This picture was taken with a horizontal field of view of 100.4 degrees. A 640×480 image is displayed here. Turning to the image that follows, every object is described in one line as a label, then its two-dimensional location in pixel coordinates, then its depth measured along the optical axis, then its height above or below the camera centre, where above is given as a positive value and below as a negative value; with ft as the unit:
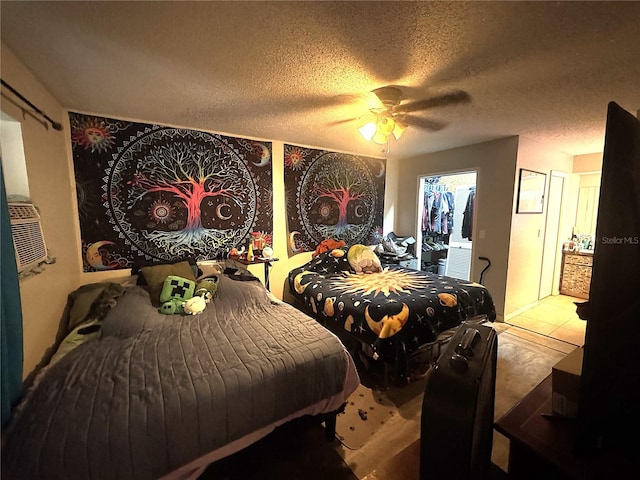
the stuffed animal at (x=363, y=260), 11.19 -1.92
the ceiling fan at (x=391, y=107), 6.28 +2.79
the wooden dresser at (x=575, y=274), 13.50 -2.95
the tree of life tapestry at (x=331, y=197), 11.64 +0.85
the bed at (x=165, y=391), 3.38 -2.75
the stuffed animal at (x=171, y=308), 6.91 -2.47
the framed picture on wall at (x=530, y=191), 10.74 +1.07
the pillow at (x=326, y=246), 12.29 -1.45
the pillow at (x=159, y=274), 7.69 -1.85
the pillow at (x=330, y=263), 11.13 -2.05
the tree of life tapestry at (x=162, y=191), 7.95 +0.76
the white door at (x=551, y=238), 12.72 -1.04
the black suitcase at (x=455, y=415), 2.16 -1.67
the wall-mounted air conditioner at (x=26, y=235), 4.54 -0.42
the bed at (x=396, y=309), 6.97 -2.78
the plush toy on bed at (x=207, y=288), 7.68 -2.21
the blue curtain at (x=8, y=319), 3.46 -1.43
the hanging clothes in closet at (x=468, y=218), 14.96 -0.12
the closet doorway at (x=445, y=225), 15.12 -0.51
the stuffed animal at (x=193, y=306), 6.92 -2.43
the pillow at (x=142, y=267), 8.27 -1.84
